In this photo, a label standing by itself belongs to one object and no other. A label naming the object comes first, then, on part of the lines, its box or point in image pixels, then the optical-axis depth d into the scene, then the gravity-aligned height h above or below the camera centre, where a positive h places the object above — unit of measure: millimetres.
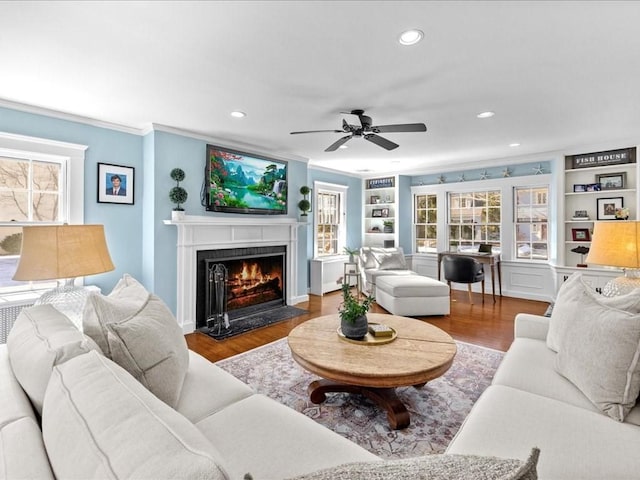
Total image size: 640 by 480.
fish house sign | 4543 +1194
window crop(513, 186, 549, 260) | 5496 +324
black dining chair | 5062 -452
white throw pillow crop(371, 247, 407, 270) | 5535 -318
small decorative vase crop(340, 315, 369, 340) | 2365 -636
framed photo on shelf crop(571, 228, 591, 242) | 4893 +106
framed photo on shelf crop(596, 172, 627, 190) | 4648 +883
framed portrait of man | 3516 +619
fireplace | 4074 -588
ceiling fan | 2900 +1012
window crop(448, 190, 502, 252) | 5930 +411
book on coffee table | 2395 -666
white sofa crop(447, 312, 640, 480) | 1082 -730
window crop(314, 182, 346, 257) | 6229 +417
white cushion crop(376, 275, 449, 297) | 4453 -659
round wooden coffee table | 1884 -745
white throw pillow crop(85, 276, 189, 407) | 1306 -421
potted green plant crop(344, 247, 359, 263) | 5890 -265
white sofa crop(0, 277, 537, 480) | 548 -398
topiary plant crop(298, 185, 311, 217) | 5168 +589
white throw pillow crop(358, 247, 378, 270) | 5676 -326
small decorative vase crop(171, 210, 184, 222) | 3713 +275
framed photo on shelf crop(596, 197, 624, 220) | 4688 +504
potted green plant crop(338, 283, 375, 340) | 2369 -587
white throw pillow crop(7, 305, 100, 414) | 975 -350
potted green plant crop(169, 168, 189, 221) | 3711 +521
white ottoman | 4453 -793
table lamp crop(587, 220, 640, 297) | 1988 -55
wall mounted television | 4137 +788
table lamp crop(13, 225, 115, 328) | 1767 -105
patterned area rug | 1933 -1147
